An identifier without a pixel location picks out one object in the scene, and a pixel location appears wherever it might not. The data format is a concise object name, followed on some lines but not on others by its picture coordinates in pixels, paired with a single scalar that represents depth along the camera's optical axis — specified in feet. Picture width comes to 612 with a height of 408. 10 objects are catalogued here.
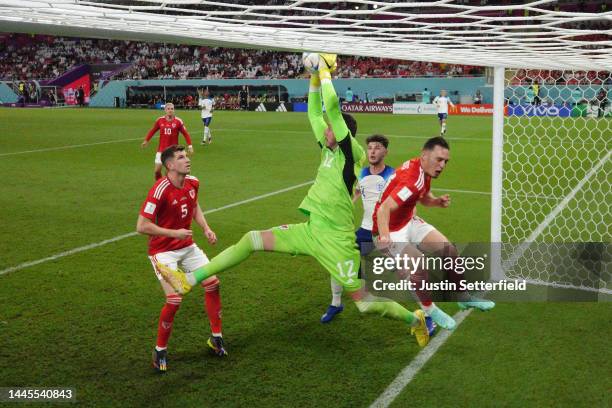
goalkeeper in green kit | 13.44
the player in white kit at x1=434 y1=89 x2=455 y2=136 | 70.18
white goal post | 14.44
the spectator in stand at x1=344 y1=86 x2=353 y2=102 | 118.58
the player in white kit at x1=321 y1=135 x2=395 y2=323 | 18.04
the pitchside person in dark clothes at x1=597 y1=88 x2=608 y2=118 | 51.12
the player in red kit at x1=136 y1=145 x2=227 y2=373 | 13.57
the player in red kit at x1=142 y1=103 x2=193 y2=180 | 37.31
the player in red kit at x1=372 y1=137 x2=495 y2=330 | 14.12
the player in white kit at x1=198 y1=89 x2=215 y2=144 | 63.67
